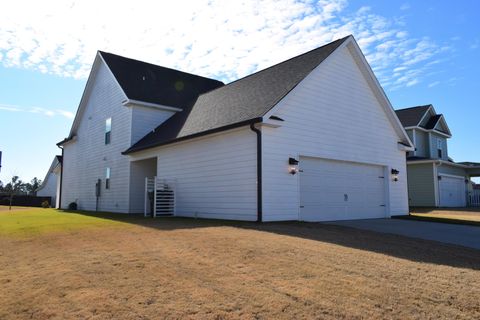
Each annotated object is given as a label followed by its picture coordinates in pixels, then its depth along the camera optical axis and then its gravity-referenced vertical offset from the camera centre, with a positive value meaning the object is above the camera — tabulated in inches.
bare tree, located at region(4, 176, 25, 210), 2495.1 +92.6
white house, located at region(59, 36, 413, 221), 484.4 +79.5
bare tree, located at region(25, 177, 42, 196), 3421.8 +111.7
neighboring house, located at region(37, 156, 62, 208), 1850.1 +62.6
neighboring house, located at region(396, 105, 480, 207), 1008.6 +90.0
